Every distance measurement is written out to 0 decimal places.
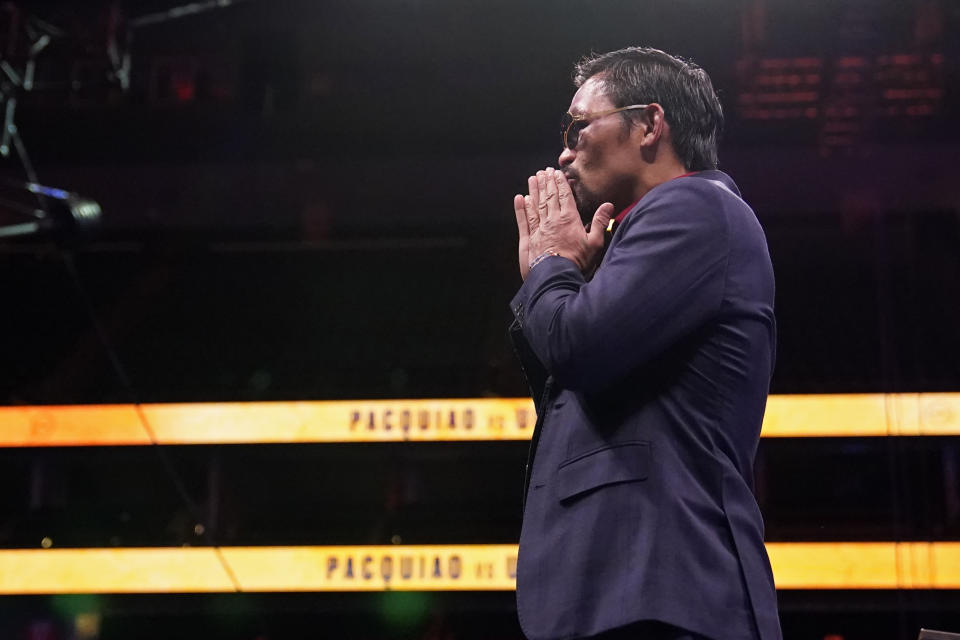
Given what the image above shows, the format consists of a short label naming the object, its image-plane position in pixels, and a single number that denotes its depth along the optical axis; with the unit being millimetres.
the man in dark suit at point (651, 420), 2340
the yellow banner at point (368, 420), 11320
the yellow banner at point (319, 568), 10883
